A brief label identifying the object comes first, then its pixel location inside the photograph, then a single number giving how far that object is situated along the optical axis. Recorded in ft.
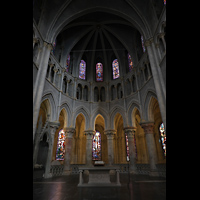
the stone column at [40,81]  32.05
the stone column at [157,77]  31.73
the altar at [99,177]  22.02
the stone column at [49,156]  34.35
